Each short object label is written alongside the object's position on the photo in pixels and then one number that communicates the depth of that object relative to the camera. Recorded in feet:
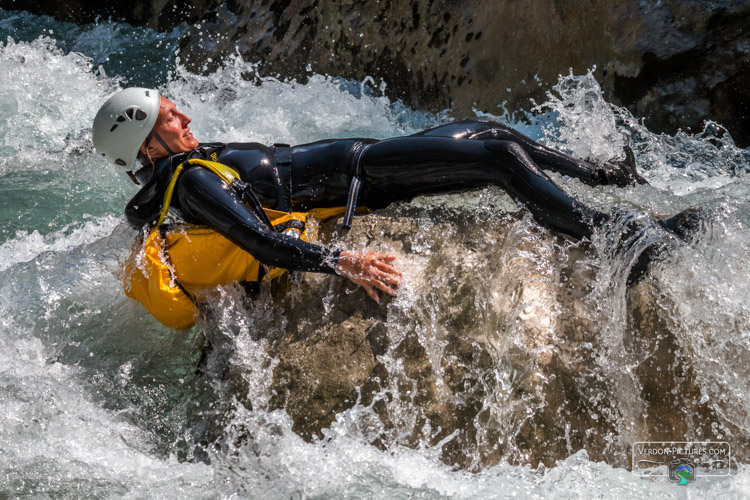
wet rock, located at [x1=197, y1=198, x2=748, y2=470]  22.07
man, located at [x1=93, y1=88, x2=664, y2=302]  23.76
